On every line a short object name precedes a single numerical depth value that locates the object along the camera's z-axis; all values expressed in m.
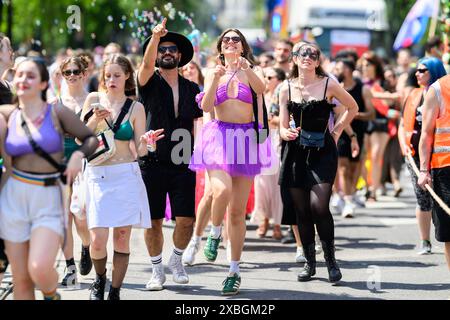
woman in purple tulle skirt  17.89
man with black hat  18.37
